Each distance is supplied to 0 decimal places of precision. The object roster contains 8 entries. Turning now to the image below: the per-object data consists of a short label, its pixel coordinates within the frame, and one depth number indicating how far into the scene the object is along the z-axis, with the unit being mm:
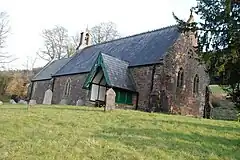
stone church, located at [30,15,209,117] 27203
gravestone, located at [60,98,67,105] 33450
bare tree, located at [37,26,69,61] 63781
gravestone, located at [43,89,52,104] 29016
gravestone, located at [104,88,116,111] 19656
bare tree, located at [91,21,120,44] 61562
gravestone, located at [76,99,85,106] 29741
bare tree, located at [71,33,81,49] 64562
